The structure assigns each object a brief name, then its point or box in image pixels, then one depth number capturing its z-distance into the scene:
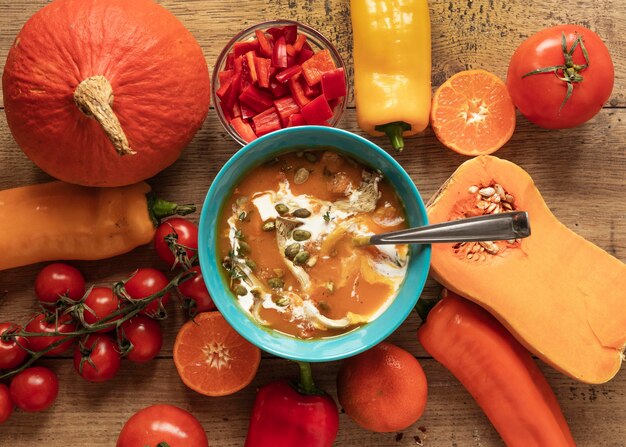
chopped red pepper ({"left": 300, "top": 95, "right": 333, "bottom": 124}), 0.61
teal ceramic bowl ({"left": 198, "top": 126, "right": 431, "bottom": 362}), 0.56
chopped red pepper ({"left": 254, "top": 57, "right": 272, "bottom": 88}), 0.62
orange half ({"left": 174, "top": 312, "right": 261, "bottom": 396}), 0.63
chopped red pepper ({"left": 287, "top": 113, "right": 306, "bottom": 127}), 0.62
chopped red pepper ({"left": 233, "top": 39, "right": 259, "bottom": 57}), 0.63
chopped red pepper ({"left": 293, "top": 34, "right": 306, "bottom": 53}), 0.63
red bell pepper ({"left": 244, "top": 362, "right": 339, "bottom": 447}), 0.62
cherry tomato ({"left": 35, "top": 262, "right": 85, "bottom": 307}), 0.62
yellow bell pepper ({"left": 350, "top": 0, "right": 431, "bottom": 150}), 0.62
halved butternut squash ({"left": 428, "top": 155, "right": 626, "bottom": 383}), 0.60
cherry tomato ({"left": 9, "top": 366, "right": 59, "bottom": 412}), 0.62
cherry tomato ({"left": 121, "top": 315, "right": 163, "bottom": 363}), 0.62
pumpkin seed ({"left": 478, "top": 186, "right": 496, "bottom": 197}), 0.60
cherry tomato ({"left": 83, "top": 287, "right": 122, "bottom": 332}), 0.62
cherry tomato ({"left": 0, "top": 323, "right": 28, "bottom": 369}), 0.62
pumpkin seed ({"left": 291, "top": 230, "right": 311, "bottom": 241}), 0.58
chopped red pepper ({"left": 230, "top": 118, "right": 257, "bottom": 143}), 0.63
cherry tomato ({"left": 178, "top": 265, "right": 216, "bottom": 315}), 0.62
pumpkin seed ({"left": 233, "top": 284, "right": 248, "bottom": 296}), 0.59
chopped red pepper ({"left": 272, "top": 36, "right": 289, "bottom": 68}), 0.62
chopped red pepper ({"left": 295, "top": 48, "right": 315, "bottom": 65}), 0.63
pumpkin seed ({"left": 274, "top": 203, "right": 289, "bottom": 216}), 0.58
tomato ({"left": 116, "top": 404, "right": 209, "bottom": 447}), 0.61
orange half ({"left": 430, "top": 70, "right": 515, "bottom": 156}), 0.63
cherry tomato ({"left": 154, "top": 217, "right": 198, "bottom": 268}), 0.62
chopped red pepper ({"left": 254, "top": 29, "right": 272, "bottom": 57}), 0.63
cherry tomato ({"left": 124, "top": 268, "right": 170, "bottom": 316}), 0.62
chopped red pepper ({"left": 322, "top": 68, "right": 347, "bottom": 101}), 0.62
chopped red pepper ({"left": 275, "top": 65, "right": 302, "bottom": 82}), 0.62
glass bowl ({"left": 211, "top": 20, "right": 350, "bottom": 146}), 0.63
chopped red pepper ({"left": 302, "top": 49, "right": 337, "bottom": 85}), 0.62
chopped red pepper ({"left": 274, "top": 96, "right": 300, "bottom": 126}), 0.63
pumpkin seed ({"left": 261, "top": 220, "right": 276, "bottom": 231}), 0.58
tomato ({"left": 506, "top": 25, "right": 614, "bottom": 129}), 0.61
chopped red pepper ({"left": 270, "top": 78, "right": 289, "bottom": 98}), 0.63
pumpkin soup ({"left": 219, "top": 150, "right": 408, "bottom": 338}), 0.58
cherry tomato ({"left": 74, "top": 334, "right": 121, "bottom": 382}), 0.62
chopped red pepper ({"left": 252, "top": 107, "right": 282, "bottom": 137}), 0.63
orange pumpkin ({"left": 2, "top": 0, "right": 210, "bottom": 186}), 0.55
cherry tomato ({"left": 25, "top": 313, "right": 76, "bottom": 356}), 0.62
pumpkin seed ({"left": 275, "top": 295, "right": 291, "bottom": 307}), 0.59
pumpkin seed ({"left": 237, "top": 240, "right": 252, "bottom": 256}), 0.59
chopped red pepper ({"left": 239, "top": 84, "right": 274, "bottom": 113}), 0.62
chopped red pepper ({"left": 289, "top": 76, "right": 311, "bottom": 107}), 0.62
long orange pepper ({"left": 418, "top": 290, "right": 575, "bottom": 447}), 0.62
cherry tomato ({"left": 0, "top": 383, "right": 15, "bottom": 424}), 0.63
